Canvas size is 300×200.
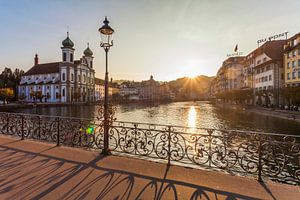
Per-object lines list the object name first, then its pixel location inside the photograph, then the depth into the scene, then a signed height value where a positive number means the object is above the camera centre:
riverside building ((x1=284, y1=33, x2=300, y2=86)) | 33.59 +6.94
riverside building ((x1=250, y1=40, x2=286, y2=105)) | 39.41 +6.57
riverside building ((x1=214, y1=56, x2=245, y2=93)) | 72.81 +10.10
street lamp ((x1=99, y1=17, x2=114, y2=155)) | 6.11 +0.63
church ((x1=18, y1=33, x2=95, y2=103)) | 72.44 +7.92
